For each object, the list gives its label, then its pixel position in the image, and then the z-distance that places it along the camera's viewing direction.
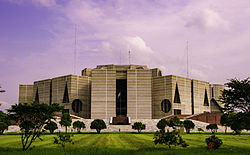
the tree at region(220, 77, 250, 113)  29.45
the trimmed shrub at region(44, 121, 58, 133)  58.42
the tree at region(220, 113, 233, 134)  29.58
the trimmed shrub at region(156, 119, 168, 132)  63.65
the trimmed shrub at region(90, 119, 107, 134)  61.06
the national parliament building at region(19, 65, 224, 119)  110.38
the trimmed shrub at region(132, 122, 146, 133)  61.94
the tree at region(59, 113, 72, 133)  61.59
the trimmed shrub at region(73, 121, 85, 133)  60.69
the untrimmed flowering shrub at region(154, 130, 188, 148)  24.38
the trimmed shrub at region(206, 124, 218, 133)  63.47
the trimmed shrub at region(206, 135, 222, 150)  26.03
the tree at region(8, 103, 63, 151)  24.98
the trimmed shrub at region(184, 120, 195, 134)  62.25
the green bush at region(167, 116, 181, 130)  61.54
